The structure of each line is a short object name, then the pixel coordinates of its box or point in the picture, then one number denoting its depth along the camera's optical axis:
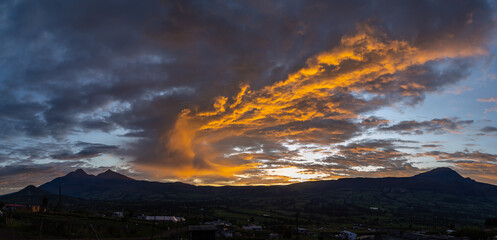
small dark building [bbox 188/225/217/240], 36.62
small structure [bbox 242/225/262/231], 101.44
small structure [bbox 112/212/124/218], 102.53
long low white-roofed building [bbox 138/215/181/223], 100.75
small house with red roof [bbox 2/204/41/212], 80.28
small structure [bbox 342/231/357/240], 87.89
